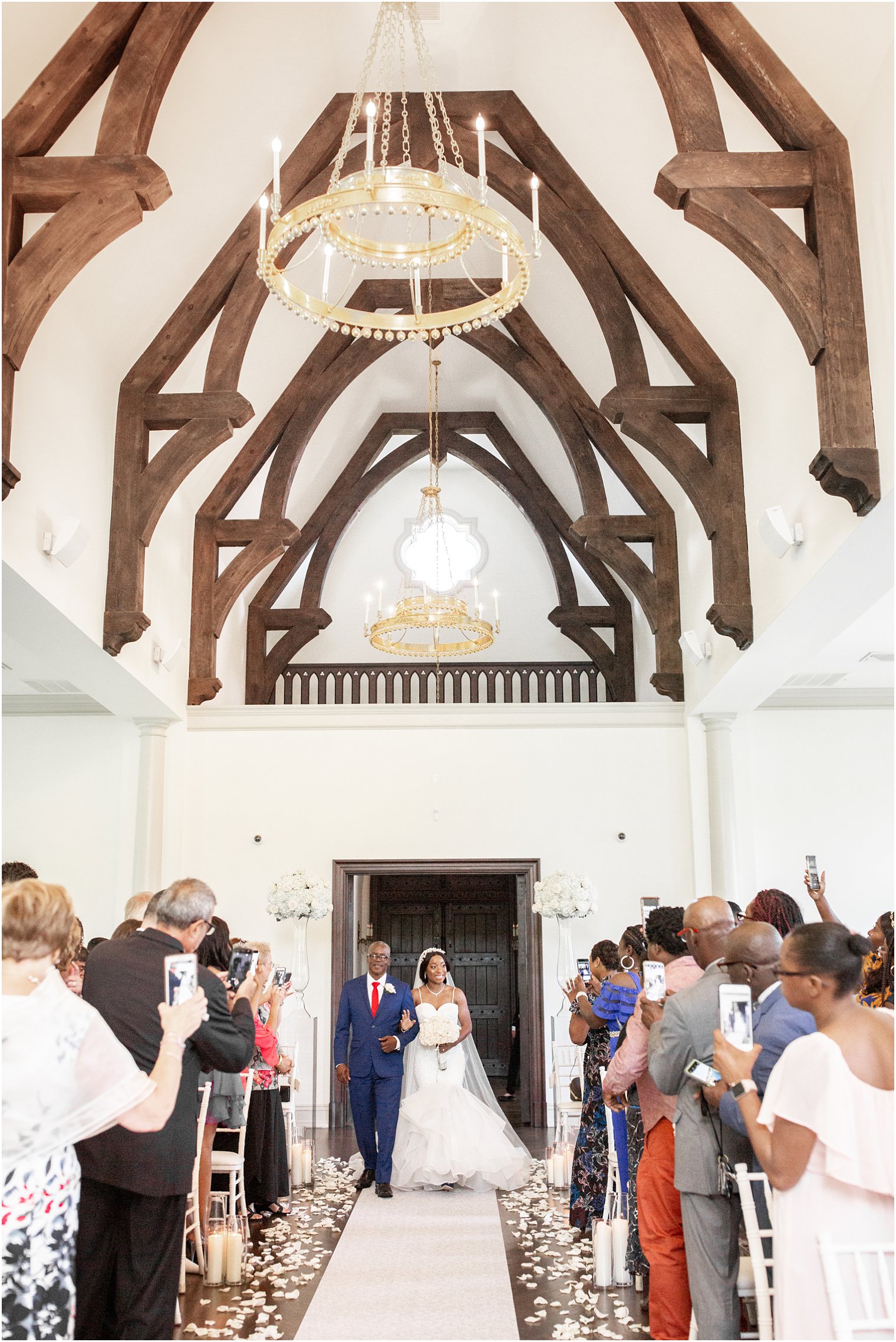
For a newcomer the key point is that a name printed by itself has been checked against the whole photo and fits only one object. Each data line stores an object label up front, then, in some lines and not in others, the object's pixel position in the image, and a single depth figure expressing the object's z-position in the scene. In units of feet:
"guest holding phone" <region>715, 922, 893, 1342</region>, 8.20
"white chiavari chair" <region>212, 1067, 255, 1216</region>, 18.51
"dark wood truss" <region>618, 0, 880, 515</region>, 17.61
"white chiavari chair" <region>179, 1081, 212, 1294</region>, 16.37
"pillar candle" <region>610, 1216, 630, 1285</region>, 16.92
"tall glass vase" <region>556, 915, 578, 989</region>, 31.55
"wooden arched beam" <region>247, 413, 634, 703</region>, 39.04
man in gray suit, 11.89
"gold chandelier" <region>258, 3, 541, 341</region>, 14.42
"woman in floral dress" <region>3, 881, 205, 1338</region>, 8.25
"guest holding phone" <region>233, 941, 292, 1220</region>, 20.27
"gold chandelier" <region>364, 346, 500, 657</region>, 29.66
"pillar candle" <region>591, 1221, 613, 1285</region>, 16.81
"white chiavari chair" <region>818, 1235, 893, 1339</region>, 8.18
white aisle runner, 15.05
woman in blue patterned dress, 18.33
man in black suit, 10.55
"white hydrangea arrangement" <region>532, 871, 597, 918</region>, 30.94
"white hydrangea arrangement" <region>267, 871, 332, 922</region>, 30.17
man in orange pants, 12.92
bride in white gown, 23.32
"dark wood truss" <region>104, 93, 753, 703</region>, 25.88
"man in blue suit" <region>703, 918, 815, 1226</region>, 10.77
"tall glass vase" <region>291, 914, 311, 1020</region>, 30.91
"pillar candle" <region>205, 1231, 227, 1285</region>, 16.80
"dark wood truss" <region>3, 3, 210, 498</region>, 17.94
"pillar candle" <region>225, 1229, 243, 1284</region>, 16.81
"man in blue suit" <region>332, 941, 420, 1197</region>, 23.45
